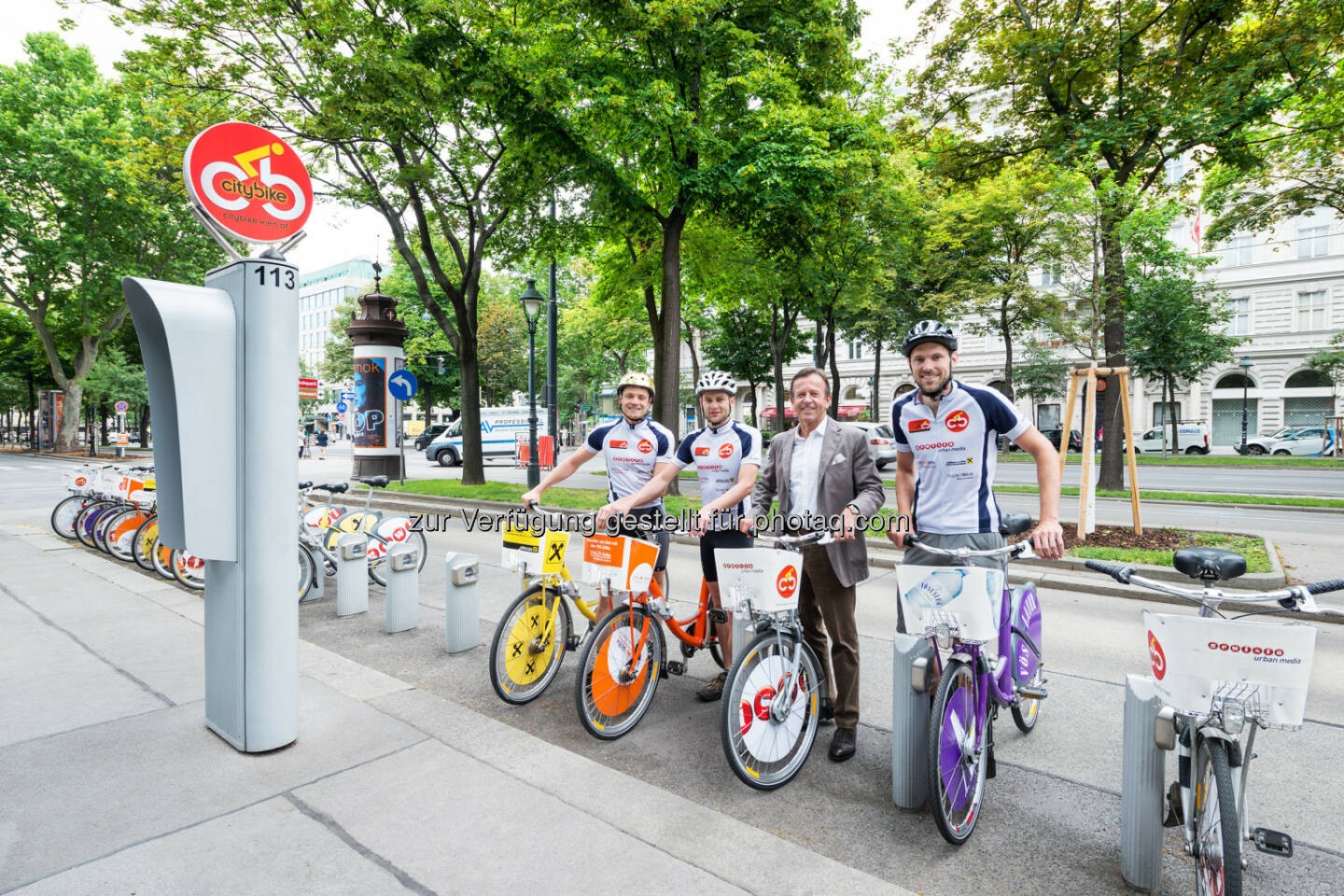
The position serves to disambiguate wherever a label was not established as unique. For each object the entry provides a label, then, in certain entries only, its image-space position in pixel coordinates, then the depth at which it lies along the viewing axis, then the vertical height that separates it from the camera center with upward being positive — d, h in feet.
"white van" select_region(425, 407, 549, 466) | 102.89 +1.80
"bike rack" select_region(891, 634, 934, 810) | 9.93 -4.10
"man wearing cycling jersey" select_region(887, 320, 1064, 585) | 10.91 -0.10
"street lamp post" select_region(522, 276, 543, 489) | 53.11 +7.41
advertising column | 64.69 +5.20
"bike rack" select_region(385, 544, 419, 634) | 19.45 -4.07
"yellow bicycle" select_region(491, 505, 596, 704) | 13.84 -3.63
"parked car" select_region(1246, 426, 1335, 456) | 110.42 -0.99
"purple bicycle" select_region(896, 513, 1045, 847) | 8.96 -3.21
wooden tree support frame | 28.66 -0.58
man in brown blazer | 11.88 -1.10
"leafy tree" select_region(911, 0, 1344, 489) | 37.01 +21.97
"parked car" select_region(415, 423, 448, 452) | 138.72 +1.08
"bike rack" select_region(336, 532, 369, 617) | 21.42 -4.11
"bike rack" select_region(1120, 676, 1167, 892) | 8.20 -4.20
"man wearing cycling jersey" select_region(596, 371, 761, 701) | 13.74 -0.49
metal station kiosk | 10.78 +0.21
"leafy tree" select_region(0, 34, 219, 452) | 93.35 +33.49
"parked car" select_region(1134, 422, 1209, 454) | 119.34 -0.16
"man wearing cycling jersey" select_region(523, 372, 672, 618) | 14.57 -0.29
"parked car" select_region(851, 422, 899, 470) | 74.95 -0.61
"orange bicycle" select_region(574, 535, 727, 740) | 12.20 -3.68
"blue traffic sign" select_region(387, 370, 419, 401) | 55.42 +4.52
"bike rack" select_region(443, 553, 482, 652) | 17.63 -4.22
